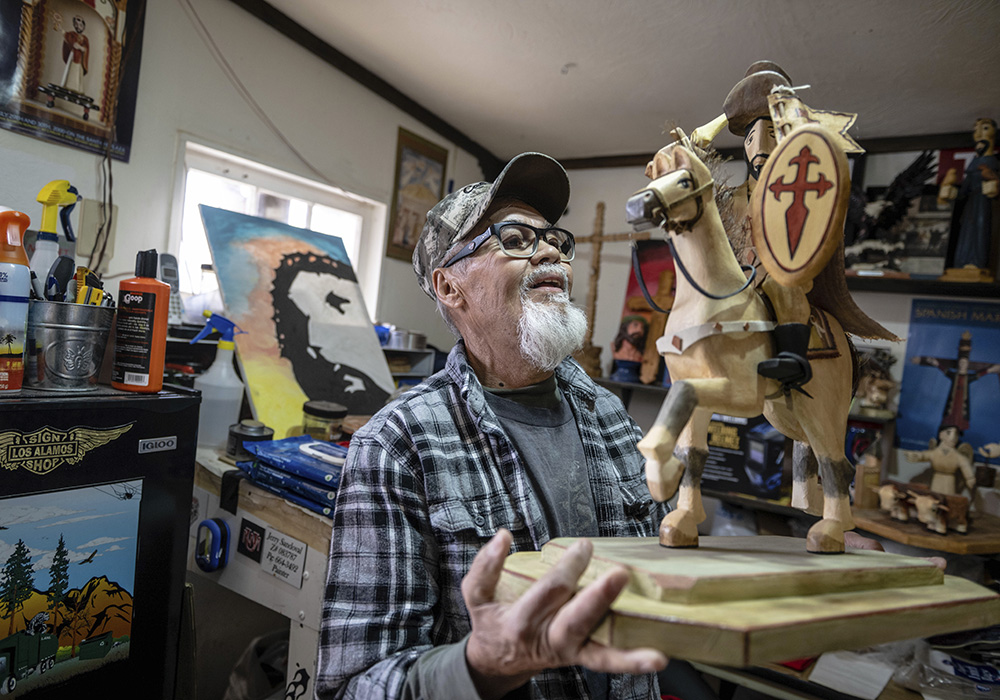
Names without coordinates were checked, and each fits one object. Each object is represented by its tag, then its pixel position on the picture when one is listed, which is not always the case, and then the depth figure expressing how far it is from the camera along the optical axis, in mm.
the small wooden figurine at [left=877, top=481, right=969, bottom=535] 1956
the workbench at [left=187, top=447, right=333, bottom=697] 1414
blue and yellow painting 2035
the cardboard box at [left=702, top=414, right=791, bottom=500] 2795
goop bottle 1291
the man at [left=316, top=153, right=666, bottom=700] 575
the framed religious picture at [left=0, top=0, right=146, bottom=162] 1766
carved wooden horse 643
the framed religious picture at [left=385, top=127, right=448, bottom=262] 3320
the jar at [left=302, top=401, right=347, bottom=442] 1926
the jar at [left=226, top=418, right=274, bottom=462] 1688
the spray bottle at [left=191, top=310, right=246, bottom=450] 1914
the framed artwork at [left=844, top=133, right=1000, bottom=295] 2656
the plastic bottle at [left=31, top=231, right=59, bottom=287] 1324
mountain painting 1104
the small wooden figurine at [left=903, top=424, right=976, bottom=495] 2402
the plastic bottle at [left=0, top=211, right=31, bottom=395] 1104
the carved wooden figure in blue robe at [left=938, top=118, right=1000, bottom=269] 2438
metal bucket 1200
